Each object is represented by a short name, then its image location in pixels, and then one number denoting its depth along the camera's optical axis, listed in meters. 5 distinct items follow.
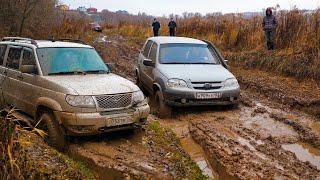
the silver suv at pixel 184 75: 9.38
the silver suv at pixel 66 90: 6.89
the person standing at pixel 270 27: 15.47
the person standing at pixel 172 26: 26.00
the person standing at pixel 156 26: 28.33
